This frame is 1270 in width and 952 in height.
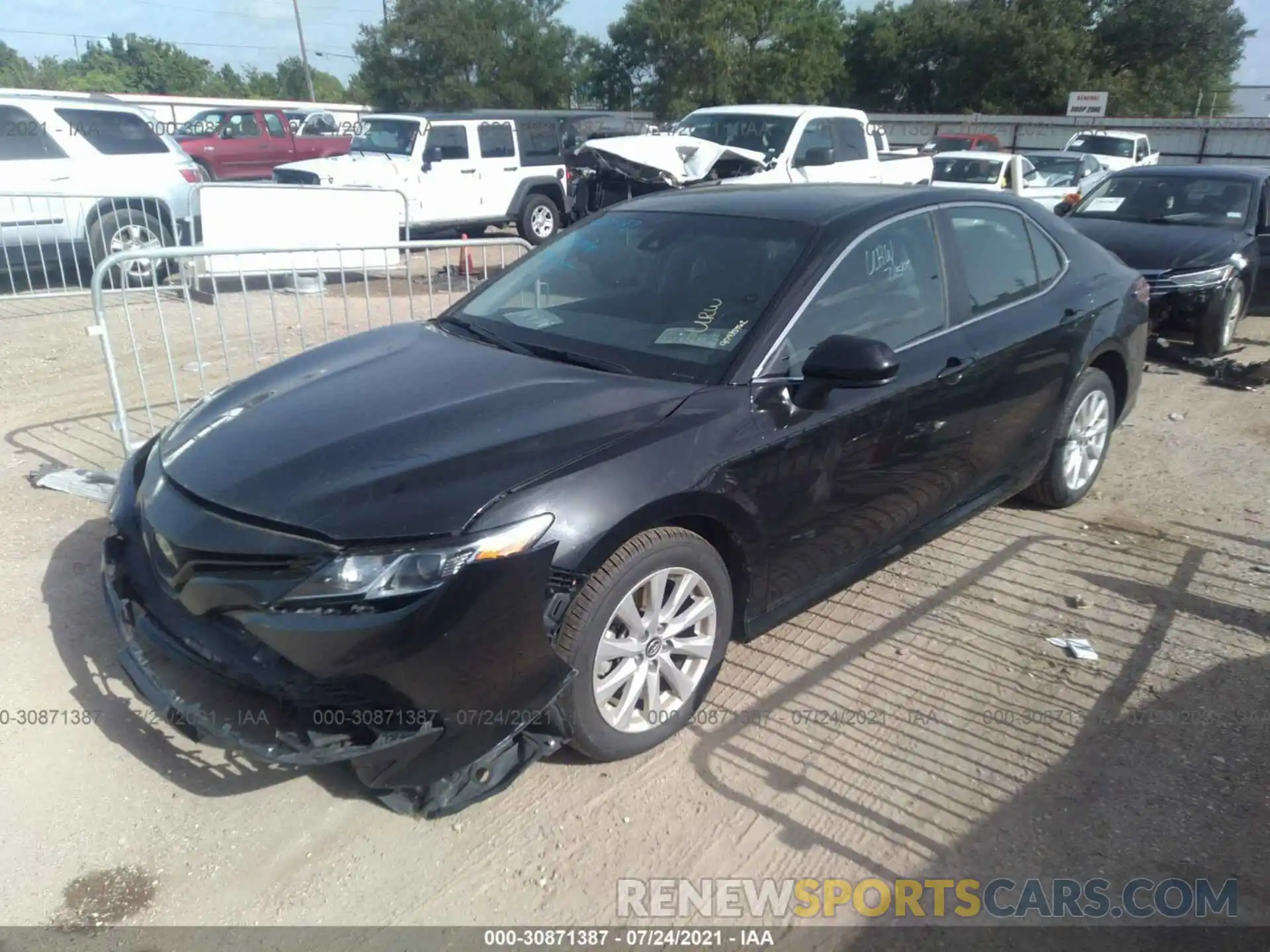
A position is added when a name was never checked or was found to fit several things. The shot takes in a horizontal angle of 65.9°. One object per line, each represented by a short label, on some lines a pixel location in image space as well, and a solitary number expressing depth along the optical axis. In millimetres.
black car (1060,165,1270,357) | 8383
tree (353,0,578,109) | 43094
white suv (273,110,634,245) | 13906
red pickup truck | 19578
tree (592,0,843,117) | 39688
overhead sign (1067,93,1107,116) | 32844
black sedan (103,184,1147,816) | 2613
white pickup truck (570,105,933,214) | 11852
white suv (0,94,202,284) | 10219
